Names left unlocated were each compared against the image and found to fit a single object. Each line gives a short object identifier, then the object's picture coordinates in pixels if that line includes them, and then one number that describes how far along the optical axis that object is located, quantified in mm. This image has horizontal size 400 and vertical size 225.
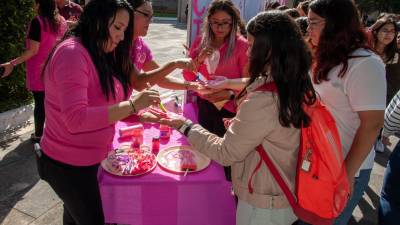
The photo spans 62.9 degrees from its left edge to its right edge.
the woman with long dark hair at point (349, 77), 1696
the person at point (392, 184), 1864
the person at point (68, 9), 5564
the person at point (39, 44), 3973
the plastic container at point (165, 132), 2718
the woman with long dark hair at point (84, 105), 1641
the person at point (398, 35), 4961
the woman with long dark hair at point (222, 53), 3035
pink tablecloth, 2120
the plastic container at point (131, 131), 2654
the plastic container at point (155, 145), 2510
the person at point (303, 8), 4506
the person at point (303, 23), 3396
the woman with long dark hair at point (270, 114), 1529
